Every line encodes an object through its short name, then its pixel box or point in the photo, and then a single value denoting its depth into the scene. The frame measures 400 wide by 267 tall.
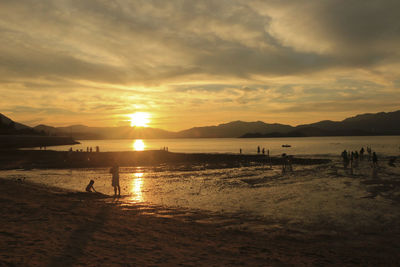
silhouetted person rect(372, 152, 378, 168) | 34.94
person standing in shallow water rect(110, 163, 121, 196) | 17.92
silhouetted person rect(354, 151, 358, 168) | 39.14
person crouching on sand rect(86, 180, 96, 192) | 19.28
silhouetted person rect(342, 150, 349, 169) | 37.18
